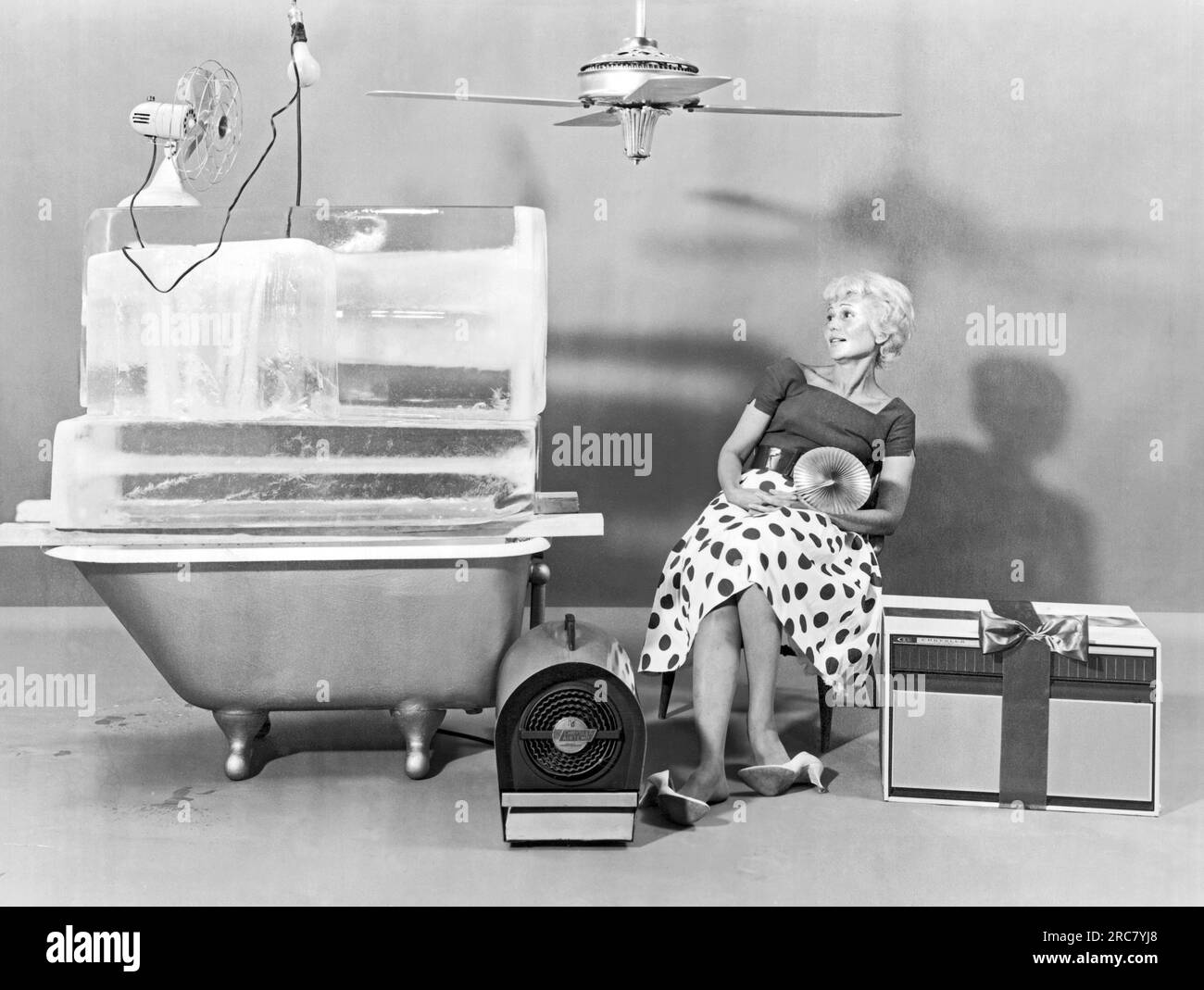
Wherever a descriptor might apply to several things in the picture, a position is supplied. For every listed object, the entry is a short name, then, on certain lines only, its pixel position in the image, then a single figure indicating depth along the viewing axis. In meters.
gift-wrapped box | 2.67
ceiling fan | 2.57
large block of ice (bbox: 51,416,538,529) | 2.69
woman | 2.82
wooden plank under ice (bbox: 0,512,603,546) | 2.66
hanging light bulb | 2.92
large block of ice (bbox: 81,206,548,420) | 2.90
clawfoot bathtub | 2.66
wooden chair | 3.09
